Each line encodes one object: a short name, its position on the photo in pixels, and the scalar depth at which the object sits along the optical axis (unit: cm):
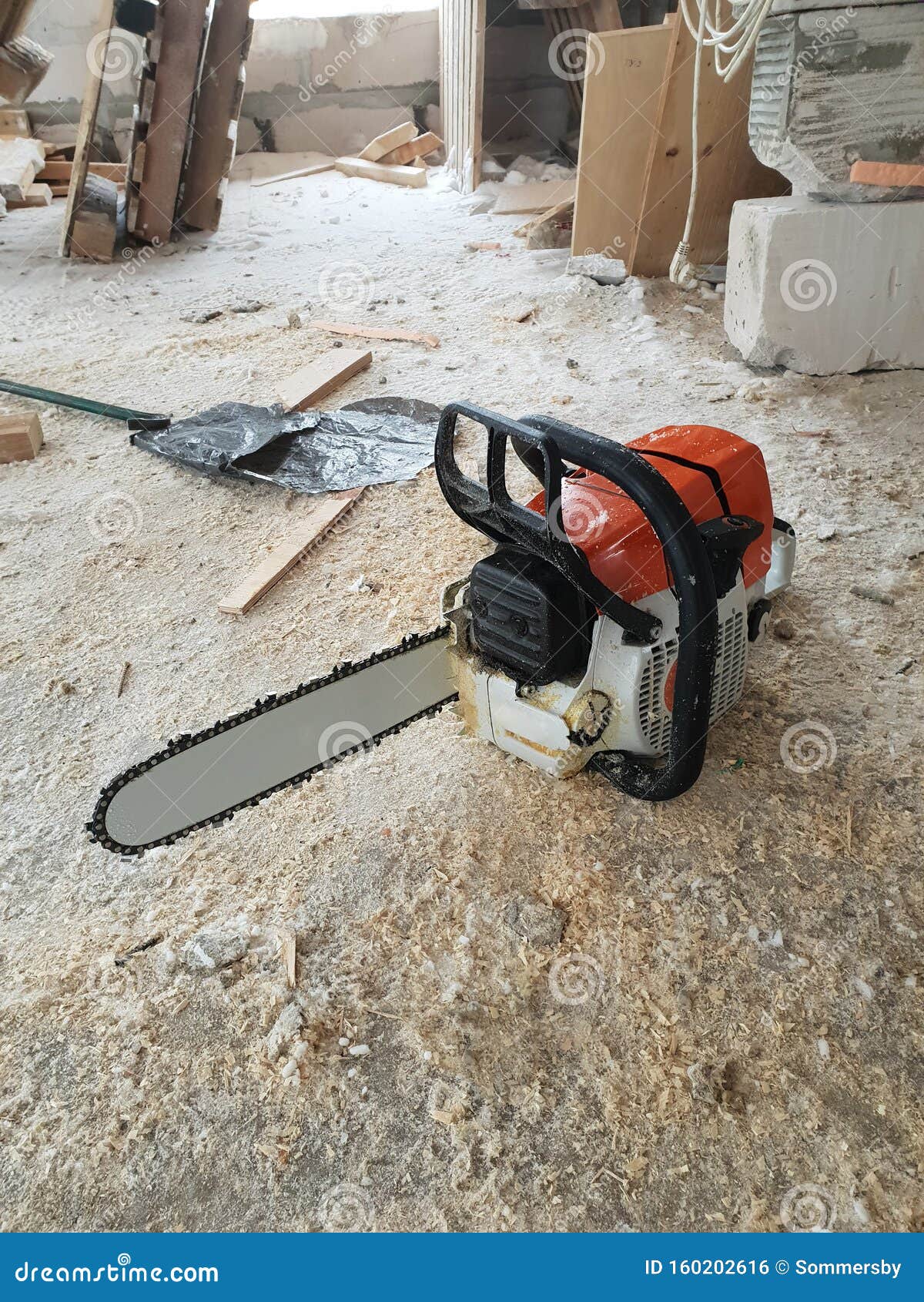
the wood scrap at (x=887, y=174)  287
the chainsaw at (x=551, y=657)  146
